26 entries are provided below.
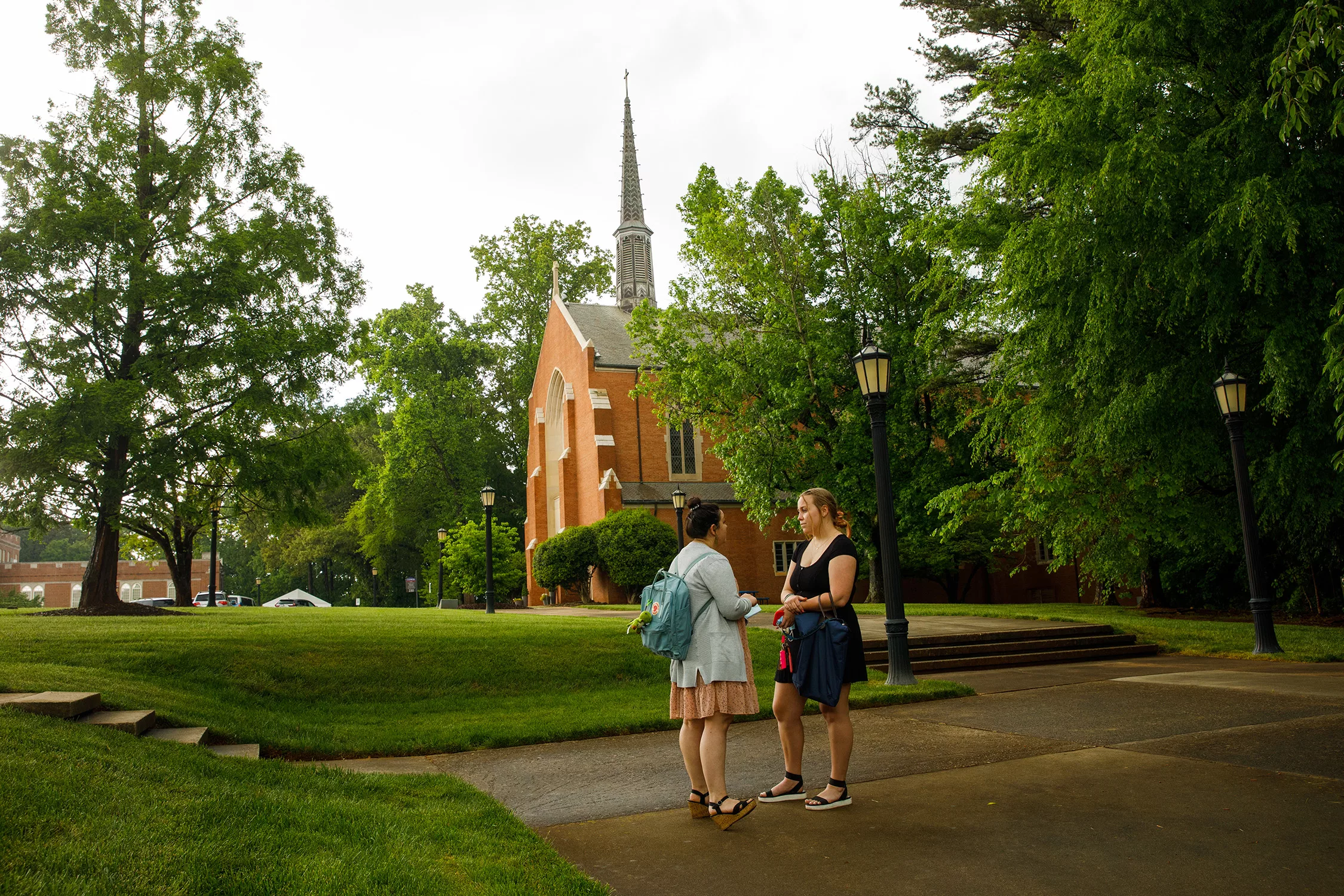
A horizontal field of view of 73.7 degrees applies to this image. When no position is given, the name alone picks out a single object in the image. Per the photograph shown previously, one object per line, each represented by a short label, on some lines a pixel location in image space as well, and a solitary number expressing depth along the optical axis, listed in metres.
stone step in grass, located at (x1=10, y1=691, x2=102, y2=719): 6.20
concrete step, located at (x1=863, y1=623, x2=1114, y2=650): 14.01
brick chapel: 34.06
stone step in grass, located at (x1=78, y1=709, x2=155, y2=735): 6.41
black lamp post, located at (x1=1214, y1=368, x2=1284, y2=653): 12.39
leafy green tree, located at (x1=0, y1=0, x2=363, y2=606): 16.20
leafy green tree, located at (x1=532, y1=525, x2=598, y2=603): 30.91
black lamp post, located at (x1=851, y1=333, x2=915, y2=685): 10.66
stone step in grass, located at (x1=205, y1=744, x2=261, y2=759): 6.55
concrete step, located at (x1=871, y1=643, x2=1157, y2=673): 12.97
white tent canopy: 46.81
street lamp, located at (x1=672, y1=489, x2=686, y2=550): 23.20
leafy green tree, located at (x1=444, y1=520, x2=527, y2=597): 36.25
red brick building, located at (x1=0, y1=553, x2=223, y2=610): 68.44
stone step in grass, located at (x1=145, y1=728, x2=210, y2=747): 6.59
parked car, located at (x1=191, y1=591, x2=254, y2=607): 46.87
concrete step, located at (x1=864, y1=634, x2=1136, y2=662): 13.45
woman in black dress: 5.07
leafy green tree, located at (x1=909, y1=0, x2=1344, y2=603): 12.45
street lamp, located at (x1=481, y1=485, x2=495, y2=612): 25.69
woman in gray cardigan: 4.87
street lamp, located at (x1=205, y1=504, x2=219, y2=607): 29.17
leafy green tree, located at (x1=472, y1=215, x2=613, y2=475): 49.41
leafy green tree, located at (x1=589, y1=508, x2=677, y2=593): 29.36
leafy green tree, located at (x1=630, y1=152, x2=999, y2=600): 24.14
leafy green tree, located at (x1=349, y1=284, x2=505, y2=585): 43.81
